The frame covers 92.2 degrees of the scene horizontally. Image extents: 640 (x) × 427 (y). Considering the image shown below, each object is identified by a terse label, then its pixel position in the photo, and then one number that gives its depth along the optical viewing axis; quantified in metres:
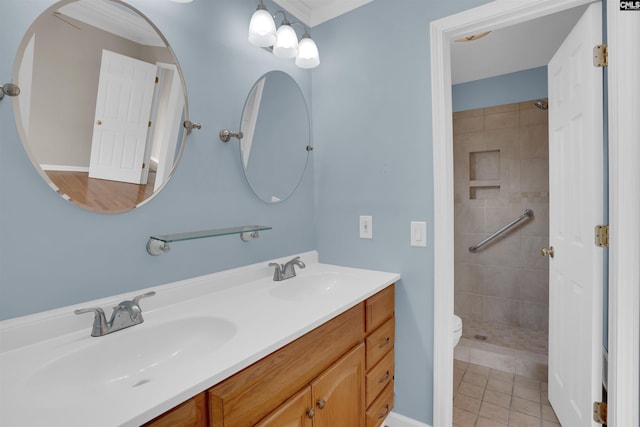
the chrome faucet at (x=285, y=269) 1.53
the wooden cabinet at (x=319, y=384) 0.75
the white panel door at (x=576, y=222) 1.27
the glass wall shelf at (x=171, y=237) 1.10
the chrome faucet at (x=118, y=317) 0.92
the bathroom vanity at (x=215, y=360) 0.66
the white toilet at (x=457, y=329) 1.91
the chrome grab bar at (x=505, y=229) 2.76
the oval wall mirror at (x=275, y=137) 1.52
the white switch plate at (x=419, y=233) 1.55
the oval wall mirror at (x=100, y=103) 0.89
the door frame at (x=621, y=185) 1.13
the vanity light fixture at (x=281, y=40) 1.39
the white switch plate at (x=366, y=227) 1.72
